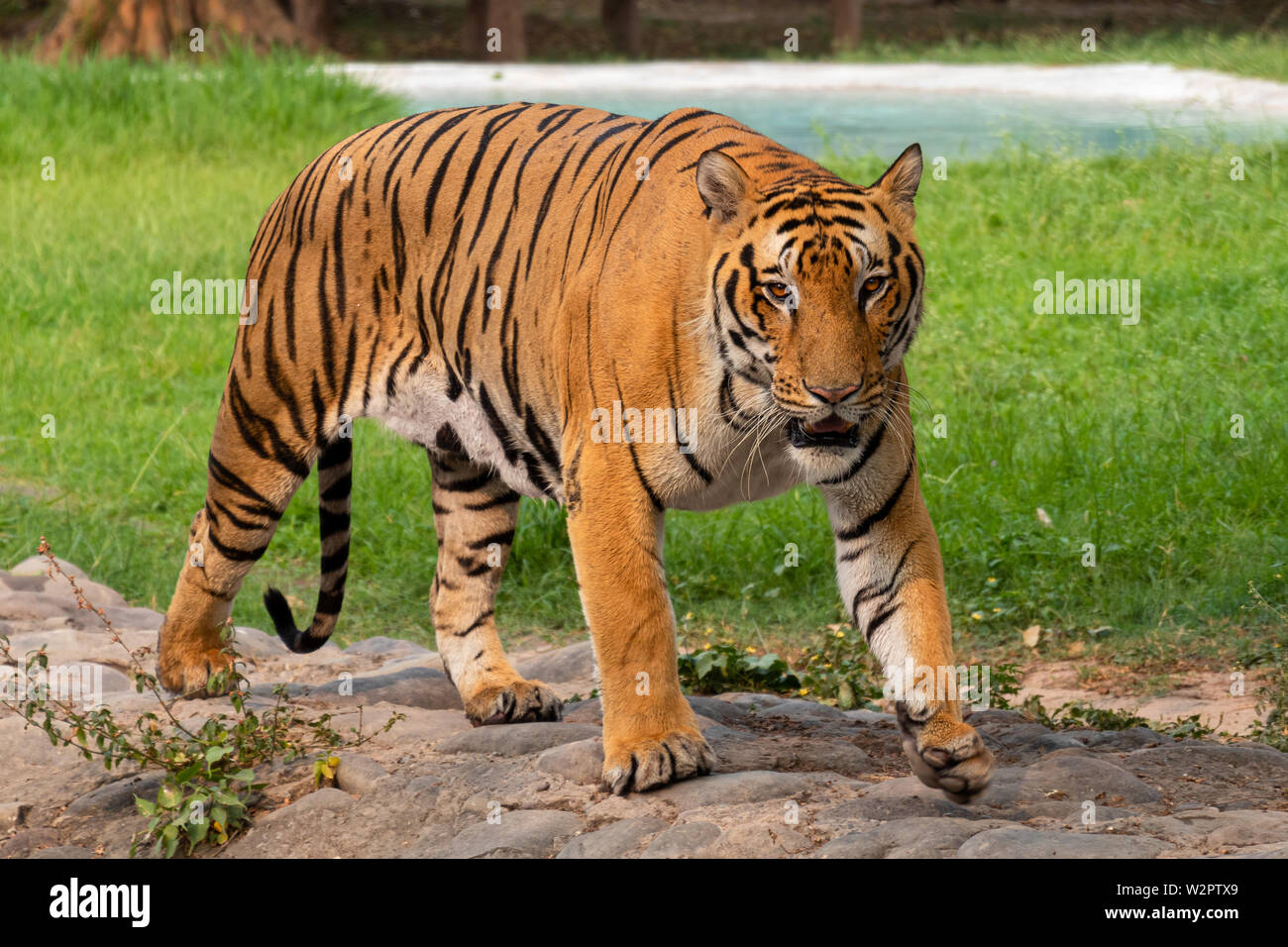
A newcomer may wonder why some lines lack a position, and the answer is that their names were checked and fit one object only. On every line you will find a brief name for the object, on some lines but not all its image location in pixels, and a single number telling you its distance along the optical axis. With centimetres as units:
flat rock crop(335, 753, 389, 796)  759
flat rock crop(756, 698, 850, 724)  886
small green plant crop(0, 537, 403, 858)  729
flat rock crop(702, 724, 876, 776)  785
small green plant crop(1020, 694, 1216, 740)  878
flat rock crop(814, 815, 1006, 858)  637
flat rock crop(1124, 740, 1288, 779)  779
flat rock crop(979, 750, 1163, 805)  722
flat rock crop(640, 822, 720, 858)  654
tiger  677
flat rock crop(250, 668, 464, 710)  930
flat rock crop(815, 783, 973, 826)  681
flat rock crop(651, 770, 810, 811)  698
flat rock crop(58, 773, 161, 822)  775
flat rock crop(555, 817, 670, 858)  665
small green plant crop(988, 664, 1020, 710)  916
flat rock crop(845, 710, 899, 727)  899
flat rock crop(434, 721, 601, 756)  802
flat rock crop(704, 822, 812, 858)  651
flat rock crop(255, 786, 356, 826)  737
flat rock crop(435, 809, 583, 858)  678
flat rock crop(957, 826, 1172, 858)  627
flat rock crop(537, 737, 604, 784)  745
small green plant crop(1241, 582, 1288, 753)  864
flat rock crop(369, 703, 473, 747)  831
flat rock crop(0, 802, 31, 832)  773
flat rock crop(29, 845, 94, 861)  736
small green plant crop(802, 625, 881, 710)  973
